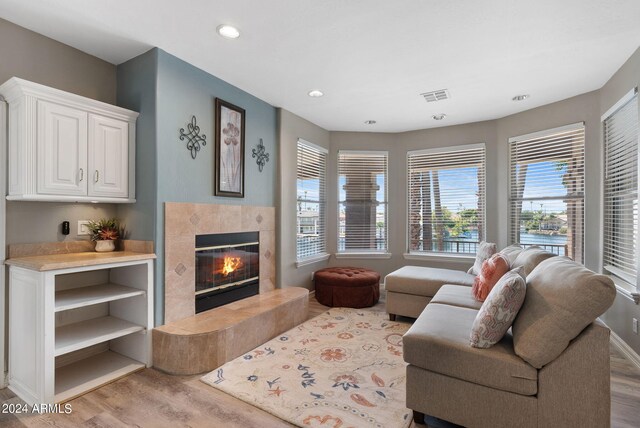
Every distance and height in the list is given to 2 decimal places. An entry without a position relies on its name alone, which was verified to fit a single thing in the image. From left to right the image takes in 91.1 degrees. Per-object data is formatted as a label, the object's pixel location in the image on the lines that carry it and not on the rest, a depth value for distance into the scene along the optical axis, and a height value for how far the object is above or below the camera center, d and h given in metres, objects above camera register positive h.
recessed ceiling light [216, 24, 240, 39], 2.36 +1.38
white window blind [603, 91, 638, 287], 2.77 +0.21
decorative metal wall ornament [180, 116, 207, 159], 2.93 +0.70
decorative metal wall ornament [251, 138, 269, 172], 3.81 +0.70
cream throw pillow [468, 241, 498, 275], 3.63 -0.48
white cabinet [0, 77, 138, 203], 2.16 +0.49
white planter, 2.67 -0.30
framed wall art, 3.24 +0.67
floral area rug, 1.97 -1.27
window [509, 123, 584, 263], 3.68 +0.29
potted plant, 2.68 -0.20
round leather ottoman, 4.20 -1.04
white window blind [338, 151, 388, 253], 5.30 +0.15
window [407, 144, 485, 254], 4.74 +0.21
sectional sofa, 1.53 -0.80
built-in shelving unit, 2.05 -0.89
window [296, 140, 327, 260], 4.62 +0.18
